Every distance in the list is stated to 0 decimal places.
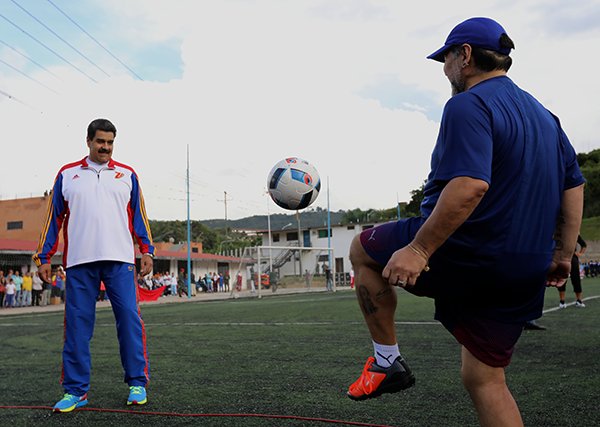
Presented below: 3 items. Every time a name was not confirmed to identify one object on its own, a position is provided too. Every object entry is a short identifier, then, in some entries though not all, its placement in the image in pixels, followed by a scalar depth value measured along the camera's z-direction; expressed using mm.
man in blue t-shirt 2156
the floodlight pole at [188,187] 36744
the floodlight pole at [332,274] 33969
